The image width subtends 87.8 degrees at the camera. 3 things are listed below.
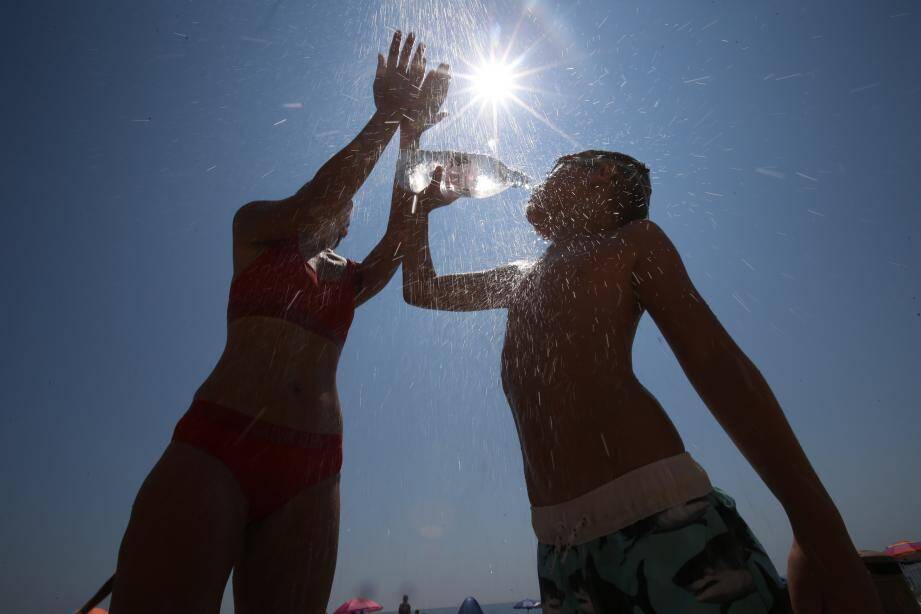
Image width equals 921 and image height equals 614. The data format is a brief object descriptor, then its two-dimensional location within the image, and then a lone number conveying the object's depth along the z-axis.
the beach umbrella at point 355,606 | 25.95
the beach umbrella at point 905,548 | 21.84
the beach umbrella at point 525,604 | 38.72
